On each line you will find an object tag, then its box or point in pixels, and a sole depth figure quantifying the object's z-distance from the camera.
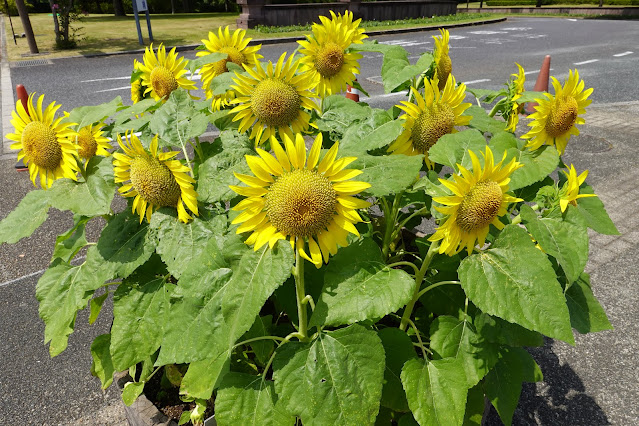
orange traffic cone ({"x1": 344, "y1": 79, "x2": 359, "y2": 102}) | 5.47
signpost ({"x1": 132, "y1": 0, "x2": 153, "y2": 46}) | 13.96
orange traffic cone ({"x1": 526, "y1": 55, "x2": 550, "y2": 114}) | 7.64
